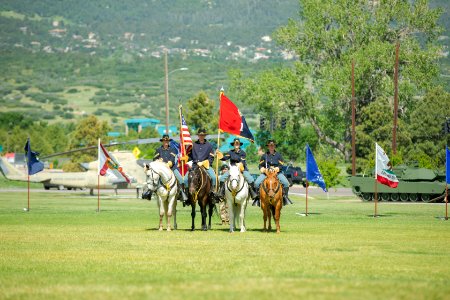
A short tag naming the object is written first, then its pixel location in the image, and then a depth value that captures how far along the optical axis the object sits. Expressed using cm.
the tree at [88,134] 14812
